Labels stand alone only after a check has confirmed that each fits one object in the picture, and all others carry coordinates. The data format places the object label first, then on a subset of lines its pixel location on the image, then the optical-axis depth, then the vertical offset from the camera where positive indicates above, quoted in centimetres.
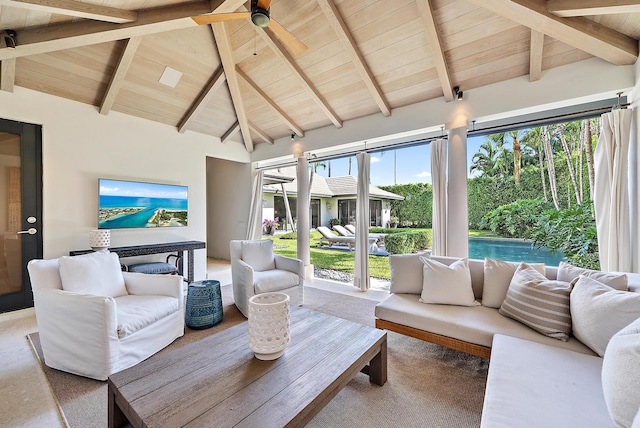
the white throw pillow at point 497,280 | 235 -58
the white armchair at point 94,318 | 204 -82
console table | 378 -49
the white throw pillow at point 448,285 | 245 -64
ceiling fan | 208 +158
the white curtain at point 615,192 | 261 +22
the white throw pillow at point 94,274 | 236 -53
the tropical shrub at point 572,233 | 338 -26
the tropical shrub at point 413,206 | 771 +29
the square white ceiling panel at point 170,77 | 395 +207
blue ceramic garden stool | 298 -100
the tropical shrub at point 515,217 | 446 -4
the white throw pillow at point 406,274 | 277 -60
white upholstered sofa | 111 -83
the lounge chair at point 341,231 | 852 -48
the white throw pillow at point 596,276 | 184 -44
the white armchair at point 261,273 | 326 -75
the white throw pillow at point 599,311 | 154 -57
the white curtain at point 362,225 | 449 -16
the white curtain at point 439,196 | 367 +26
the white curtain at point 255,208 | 623 +19
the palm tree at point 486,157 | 585 +134
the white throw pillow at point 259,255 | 377 -54
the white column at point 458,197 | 356 +24
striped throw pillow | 185 -64
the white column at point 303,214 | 535 +4
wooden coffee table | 116 -84
